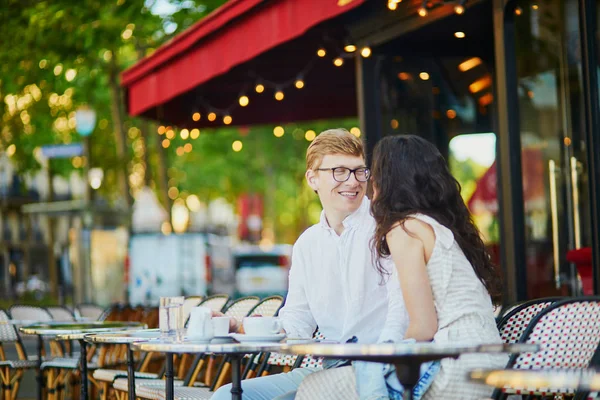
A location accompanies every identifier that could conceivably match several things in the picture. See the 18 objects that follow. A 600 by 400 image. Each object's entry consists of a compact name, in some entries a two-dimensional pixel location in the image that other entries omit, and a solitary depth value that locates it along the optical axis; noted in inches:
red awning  333.4
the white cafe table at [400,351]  130.7
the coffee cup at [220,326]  165.9
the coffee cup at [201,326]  162.9
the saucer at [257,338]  161.5
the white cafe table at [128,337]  179.9
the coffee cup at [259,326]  163.3
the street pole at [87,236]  820.0
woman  151.4
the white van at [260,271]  971.9
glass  178.7
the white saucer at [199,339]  162.1
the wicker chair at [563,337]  160.6
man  181.2
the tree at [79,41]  512.7
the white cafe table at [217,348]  150.9
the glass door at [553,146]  370.0
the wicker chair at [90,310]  420.5
